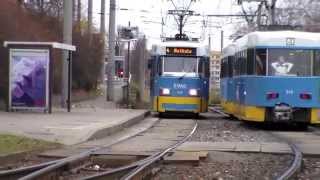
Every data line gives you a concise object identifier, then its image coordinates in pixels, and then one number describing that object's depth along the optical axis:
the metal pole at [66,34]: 30.53
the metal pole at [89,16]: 50.60
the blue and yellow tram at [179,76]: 31.59
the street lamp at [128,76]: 44.54
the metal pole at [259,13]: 48.11
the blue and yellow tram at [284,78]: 23.23
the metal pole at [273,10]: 43.34
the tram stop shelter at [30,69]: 25.25
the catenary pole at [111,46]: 43.78
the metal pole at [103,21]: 50.91
